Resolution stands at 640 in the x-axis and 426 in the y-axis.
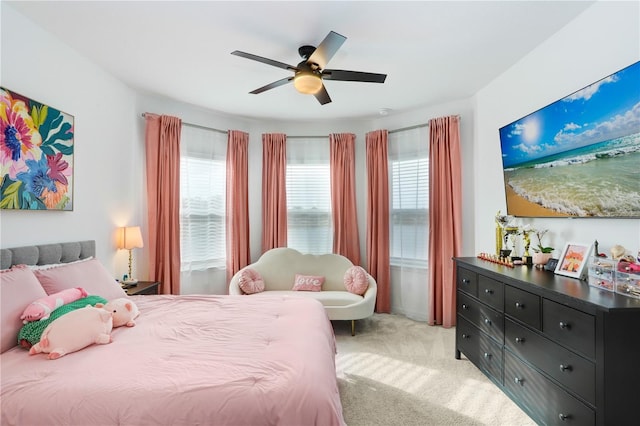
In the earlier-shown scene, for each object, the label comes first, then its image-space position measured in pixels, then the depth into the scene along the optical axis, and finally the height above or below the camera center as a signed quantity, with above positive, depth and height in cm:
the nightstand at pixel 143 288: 316 -70
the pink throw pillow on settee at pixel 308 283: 425 -86
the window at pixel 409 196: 445 +26
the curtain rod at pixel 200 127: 433 +122
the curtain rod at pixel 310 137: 495 +118
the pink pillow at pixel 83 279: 209 -41
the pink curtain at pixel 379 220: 466 -6
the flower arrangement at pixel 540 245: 254 -25
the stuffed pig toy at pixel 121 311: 204 -58
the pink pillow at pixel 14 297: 168 -42
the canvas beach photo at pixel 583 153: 190 +41
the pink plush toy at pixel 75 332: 161 -58
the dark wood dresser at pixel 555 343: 157 -75
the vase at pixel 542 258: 252 -33
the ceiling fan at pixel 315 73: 242 +112
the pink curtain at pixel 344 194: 482 +32
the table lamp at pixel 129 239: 341 -22
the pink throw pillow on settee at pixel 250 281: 408 -80
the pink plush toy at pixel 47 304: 173 -47
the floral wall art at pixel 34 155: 224 +48
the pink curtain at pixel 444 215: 410 +0
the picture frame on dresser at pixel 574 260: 213 -31
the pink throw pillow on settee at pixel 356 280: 411 -81
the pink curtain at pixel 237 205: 463 +17
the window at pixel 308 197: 496 +29
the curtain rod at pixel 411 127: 437 +119
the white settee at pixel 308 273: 391 -77
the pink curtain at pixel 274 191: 484 +38
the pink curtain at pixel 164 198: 394 +24
